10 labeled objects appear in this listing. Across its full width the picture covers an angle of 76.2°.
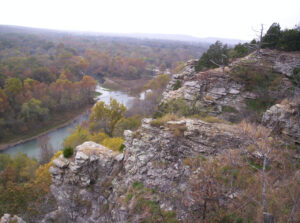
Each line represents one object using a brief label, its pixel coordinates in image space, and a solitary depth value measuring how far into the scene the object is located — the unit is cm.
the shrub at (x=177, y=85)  1844
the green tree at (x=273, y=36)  1596
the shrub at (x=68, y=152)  1021
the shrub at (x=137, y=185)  793
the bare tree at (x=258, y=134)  725
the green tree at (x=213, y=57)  1752
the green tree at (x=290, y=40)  1489
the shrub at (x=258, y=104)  1291
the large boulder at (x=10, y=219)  729
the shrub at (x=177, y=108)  1326
